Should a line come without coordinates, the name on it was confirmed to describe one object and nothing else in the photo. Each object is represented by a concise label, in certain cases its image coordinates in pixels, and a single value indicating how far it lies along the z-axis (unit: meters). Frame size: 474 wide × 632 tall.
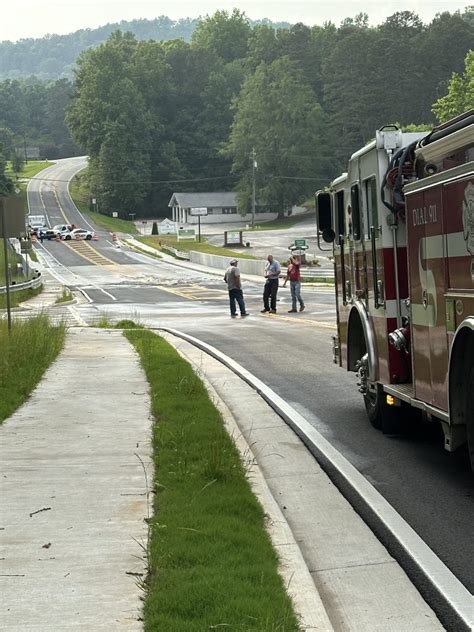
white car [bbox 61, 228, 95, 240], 112.19
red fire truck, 7.98
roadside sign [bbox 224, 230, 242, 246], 96.78
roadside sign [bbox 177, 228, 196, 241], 109.00
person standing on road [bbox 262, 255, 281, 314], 33.78
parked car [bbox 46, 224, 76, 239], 112.81
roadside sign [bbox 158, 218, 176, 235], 123.19
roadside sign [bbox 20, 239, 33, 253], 55.69
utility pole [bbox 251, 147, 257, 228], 123.56
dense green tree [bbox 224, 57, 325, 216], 128.00
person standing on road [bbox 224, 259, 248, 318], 32.34
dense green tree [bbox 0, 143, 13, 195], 110.44
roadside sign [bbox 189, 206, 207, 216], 113.47
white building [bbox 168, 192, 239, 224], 143.00
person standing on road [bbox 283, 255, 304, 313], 34.09
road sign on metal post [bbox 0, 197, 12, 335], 19.20
